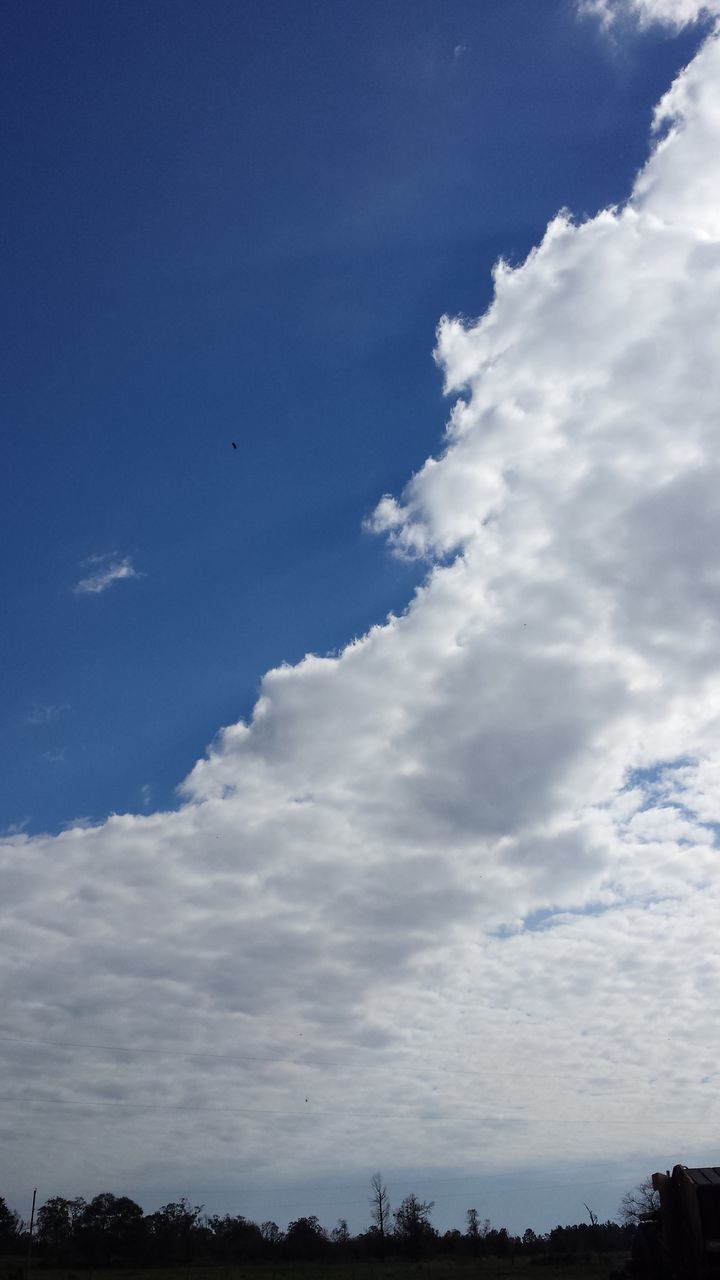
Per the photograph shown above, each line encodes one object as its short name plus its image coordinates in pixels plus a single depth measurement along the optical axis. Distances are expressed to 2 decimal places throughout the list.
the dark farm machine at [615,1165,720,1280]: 17.48
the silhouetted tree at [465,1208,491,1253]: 119.81
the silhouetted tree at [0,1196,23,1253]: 113.38
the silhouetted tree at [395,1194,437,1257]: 114.56
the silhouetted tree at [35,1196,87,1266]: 110.44
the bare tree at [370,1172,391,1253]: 122.38
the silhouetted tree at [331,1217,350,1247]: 127.38
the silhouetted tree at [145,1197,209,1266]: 116.04
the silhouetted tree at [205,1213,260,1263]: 119.25
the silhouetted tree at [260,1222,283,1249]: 127.88
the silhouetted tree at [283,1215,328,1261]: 120.75
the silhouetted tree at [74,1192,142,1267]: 112.80
